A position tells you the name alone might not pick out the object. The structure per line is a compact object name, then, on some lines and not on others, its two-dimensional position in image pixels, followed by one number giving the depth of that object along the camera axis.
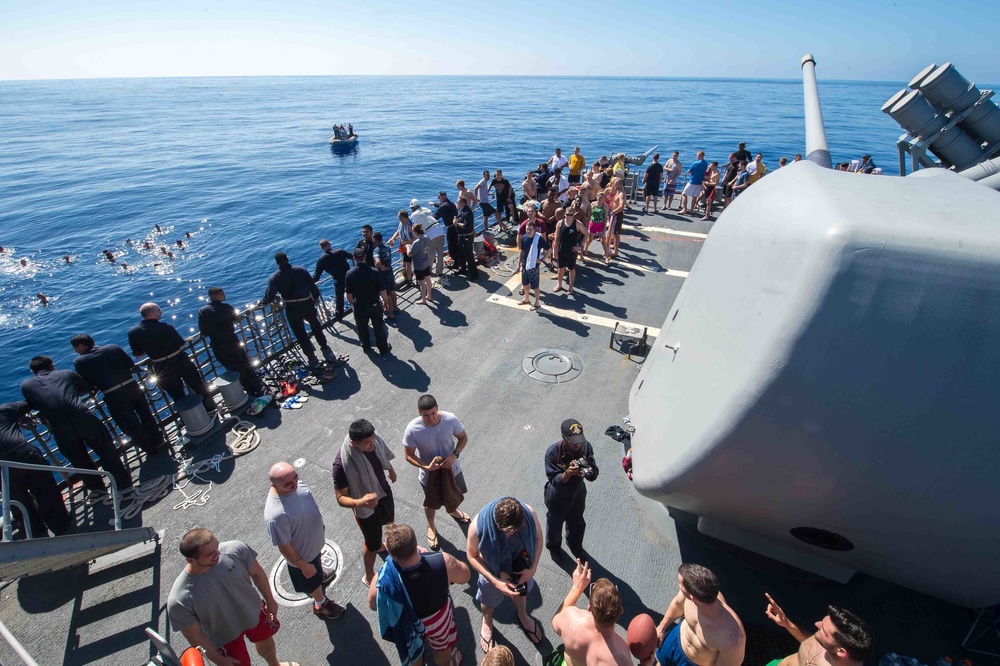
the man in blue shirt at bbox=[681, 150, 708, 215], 14.84
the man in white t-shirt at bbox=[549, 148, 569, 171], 16.08
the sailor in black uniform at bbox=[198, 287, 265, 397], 6.96
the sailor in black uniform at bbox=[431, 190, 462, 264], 11.27
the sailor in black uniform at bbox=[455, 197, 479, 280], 11.16
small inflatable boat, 59.03
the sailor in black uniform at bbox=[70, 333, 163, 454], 5.70
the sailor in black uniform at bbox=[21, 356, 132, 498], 5.29
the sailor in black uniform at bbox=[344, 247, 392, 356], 7.98
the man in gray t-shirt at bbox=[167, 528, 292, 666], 3.14
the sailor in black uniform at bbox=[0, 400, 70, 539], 4.86
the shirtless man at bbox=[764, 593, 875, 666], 2.57
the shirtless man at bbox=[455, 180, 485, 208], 11.38
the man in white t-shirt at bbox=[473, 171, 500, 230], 13.76
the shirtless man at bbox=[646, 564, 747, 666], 2.89
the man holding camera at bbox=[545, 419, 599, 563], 4.21
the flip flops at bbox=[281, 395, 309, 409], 7.38
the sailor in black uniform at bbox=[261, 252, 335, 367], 7.80
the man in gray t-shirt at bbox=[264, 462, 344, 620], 3.74
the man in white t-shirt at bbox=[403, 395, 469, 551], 4.60
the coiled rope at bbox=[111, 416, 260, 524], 5.71
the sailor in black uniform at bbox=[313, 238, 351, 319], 8.86
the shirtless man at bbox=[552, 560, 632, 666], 2.73
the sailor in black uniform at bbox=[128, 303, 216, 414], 6.25
